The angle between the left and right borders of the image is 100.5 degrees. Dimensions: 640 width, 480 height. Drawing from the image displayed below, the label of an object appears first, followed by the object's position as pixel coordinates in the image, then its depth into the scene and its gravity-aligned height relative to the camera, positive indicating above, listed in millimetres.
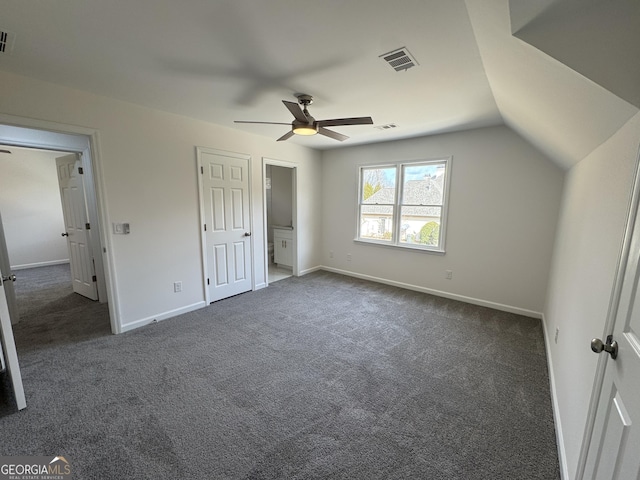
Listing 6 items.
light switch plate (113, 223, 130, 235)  2906 -319
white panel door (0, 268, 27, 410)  1824 -1080
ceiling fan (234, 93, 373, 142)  2457 +774
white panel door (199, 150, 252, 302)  3725 -329
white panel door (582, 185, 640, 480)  847 -670
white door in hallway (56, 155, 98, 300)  3949 -422
